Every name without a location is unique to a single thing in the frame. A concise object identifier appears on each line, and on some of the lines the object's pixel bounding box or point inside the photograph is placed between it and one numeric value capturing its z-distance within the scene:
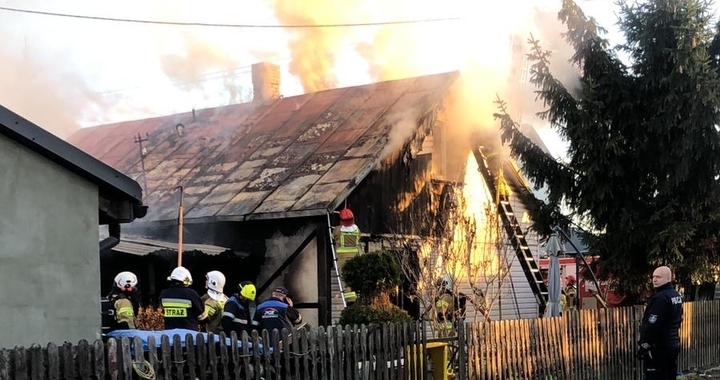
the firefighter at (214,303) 8.45
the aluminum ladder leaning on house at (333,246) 11.96
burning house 12.44
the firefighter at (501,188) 16.16
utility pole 14.99
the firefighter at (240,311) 7.78
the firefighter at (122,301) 8.05
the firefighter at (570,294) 17.17
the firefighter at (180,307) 7.26
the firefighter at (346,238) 11.26
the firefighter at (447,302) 11.94
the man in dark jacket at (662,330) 7.80
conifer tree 11.17
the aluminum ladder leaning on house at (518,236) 15.80
